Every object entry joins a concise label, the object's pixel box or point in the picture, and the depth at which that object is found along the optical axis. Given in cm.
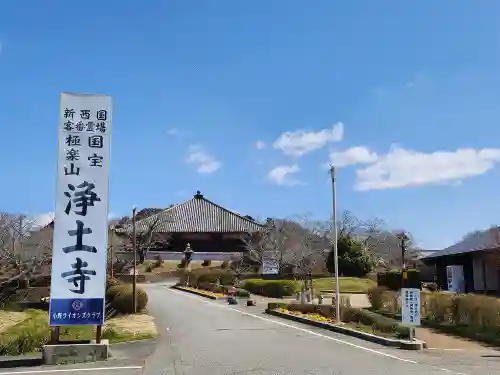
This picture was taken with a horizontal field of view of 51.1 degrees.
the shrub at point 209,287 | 3392
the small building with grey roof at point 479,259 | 2878
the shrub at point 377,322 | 1487
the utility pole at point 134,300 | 2227
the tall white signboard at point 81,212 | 1081
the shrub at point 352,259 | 4250
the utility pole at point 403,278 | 1419
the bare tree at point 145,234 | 5338
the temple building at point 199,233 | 5516
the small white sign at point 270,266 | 4225
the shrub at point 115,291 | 2328
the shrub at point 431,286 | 3581
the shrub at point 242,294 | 3105
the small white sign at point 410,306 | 1349
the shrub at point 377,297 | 2269
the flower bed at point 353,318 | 1536
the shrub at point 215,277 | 3851
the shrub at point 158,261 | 5334
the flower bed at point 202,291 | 3149
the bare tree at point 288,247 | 4588
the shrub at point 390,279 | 3353
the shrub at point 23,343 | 1186
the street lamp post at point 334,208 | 1820
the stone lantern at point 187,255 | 5370
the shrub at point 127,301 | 2258
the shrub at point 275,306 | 2253
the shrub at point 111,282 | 2572
